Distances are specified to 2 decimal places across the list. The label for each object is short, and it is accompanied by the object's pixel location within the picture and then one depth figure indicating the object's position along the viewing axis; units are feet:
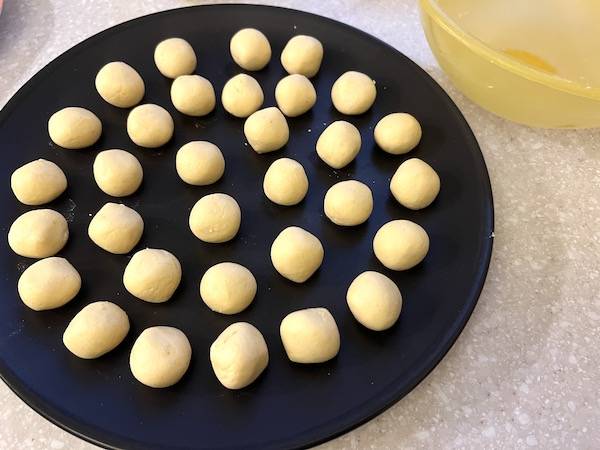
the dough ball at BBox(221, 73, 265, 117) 1.05
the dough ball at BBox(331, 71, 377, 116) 1.04
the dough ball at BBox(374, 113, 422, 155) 0.99
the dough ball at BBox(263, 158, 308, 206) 0.93
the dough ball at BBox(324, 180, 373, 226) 0.91
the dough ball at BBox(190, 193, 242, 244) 0.90
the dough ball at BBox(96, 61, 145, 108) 1.04
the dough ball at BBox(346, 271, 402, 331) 0.80
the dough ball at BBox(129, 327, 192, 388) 0.75
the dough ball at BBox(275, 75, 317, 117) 1.04
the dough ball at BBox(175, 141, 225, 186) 0.96
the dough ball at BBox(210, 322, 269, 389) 0.75
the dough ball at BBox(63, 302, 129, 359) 0.77
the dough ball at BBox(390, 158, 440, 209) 0.92
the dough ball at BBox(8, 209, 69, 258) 0.87
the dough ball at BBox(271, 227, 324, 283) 0.85
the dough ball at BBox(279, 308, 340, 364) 0.77
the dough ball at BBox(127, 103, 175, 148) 1.00
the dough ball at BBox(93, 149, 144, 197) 0.94
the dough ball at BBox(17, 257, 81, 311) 0.81
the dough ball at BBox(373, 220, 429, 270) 0.86
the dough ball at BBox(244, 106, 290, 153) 0.99
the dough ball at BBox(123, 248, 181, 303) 0.83
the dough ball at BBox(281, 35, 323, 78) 1.08
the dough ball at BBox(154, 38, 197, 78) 1.08
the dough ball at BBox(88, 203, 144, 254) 0.88
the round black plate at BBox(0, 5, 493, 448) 0.74
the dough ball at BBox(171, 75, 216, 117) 1.04
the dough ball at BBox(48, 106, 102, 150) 0.98
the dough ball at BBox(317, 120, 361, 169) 0.97
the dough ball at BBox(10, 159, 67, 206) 0.92
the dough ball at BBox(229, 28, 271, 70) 1.09
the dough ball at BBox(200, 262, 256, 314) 0.83
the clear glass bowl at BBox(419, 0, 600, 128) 0.91
